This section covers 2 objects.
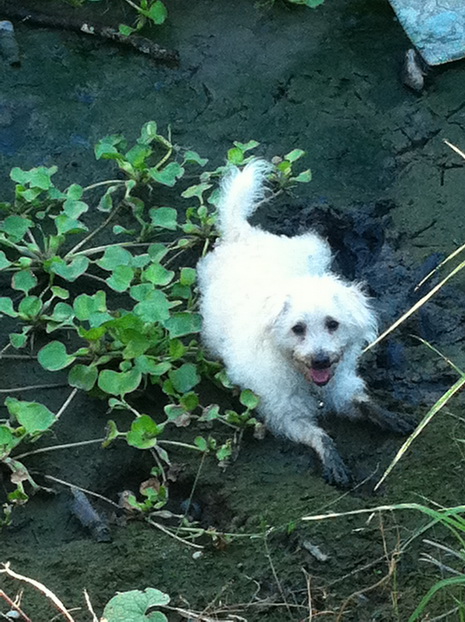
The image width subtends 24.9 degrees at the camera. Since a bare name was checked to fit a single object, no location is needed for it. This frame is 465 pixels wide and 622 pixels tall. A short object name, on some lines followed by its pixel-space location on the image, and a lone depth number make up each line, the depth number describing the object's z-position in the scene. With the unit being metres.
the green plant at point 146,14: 5.78
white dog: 3.97
